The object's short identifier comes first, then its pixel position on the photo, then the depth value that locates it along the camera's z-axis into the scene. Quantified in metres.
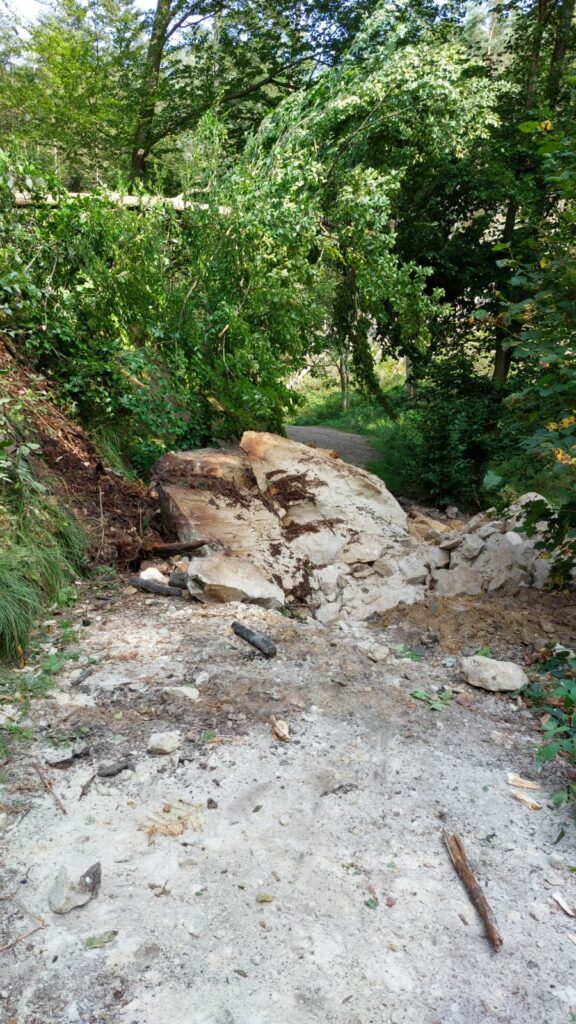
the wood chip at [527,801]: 2.52
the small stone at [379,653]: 3.70
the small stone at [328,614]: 4.44
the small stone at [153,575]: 4.59
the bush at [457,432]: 8.98
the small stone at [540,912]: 2.03
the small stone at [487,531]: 4.93
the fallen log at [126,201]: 5.80
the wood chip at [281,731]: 2.87
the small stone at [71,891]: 1.94
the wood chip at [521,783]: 2.65
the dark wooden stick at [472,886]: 1.94
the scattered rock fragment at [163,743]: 2.70
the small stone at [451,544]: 4.90
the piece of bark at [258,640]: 3.54
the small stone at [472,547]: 4.76
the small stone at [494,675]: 3.34
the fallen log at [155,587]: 4.39
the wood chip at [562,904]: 2.04
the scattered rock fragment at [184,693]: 3.09
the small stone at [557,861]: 2.24
